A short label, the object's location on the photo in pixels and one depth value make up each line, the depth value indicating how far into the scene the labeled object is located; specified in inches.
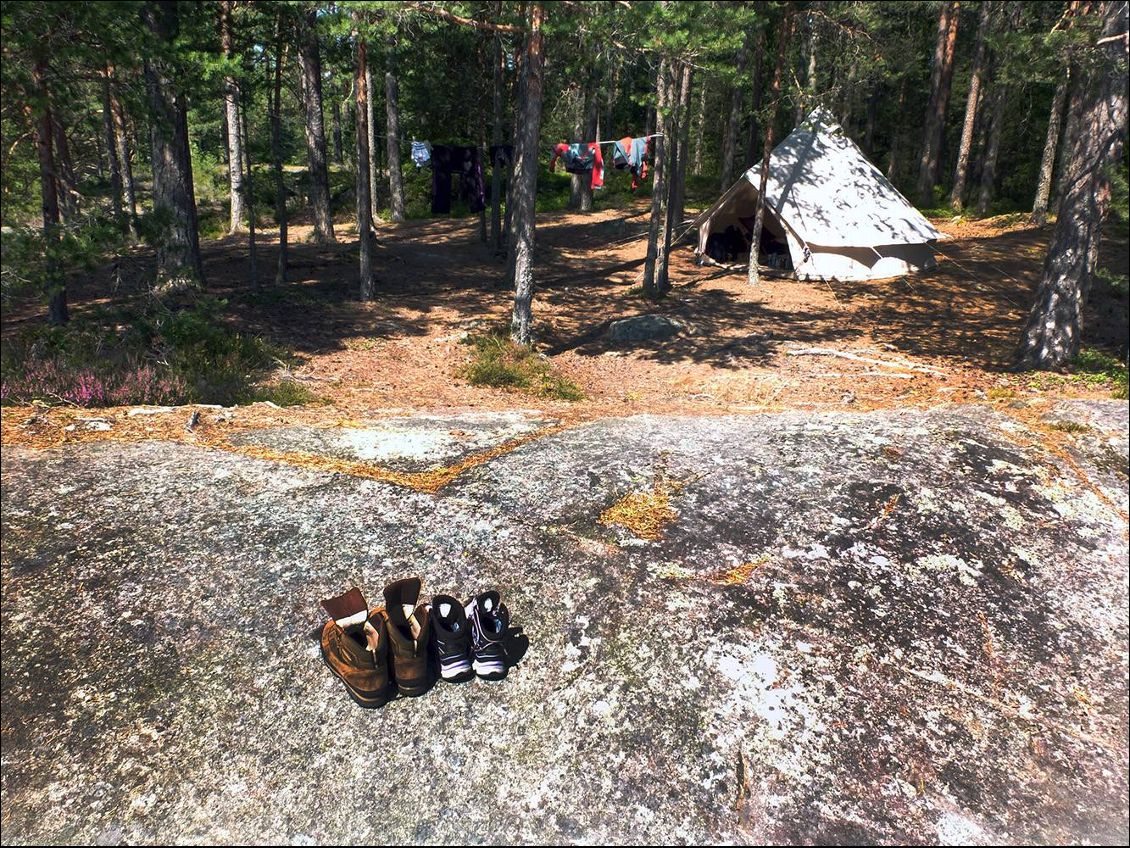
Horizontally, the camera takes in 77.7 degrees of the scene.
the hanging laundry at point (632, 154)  772.6
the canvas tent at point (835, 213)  652.7
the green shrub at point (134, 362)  236.7
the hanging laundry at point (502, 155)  754.8
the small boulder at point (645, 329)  515.8
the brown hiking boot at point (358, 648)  122.3
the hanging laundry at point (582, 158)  759.1
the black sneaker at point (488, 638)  129.0
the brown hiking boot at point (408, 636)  124.2
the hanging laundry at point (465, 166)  868.6
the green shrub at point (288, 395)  296.5
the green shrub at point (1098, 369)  314.0
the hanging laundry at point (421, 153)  888.9
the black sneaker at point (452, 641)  127.3
